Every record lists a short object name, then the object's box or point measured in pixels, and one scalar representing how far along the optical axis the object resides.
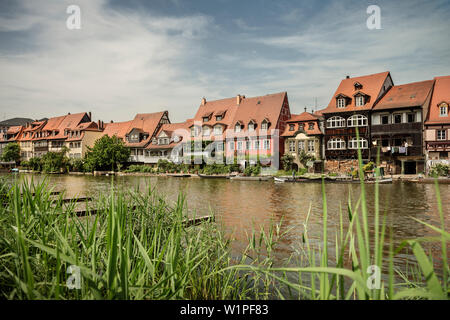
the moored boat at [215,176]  39.69
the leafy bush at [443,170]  29.70
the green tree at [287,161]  41.19
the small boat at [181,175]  41.94
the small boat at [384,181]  28.46
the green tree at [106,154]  51.56
